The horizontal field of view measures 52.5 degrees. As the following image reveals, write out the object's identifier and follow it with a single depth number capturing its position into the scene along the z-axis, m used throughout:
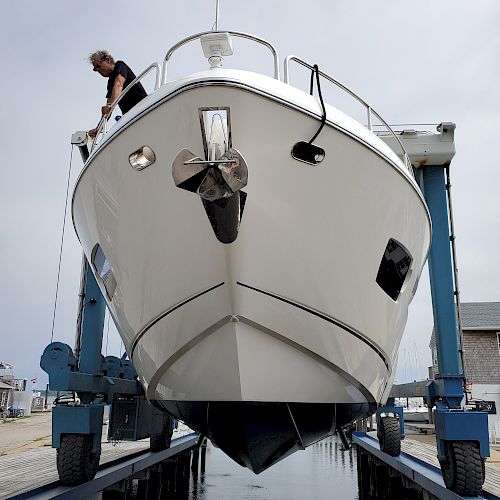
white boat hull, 3.36
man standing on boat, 4.97
